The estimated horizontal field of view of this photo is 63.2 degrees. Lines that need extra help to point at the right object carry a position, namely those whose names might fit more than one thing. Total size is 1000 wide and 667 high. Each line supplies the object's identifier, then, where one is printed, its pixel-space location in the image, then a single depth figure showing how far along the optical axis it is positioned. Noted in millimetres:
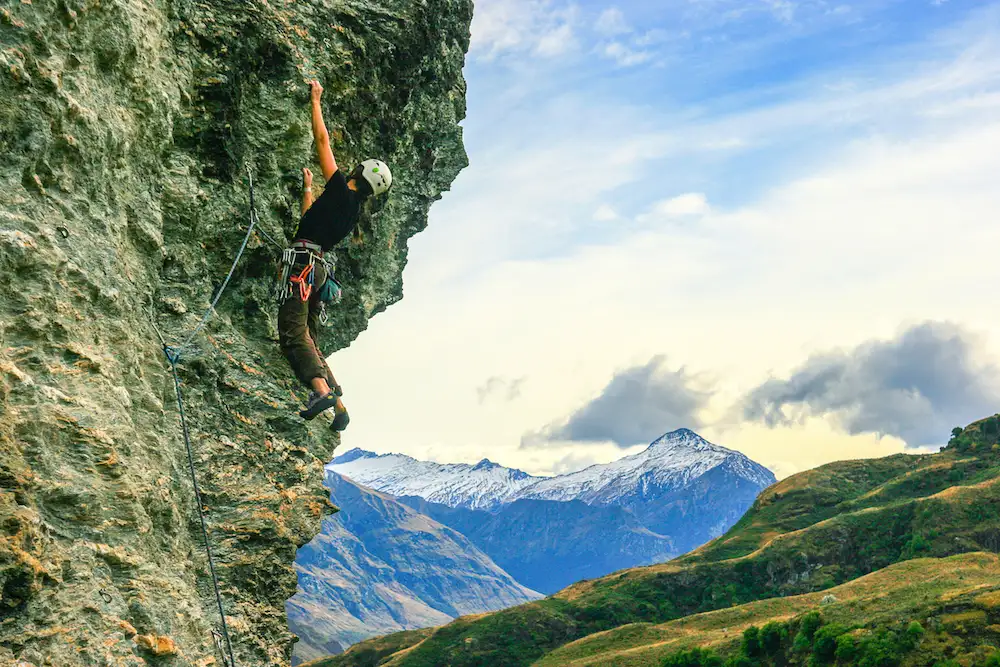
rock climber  12508
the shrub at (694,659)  63056
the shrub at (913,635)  50031
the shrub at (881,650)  49812
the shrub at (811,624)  58969
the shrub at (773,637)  61112
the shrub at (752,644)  62125
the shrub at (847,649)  52688
